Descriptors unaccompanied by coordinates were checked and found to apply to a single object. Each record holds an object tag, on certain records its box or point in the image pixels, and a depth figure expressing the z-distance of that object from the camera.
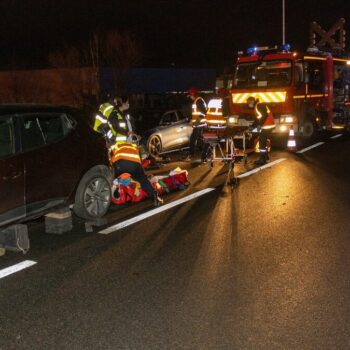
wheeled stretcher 11.45
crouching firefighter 8.36
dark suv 5.97
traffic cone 14.77
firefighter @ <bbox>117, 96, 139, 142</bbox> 8.72
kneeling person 8.08
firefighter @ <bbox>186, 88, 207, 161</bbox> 13.34
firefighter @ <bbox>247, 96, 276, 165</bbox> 12.59
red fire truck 15.59
